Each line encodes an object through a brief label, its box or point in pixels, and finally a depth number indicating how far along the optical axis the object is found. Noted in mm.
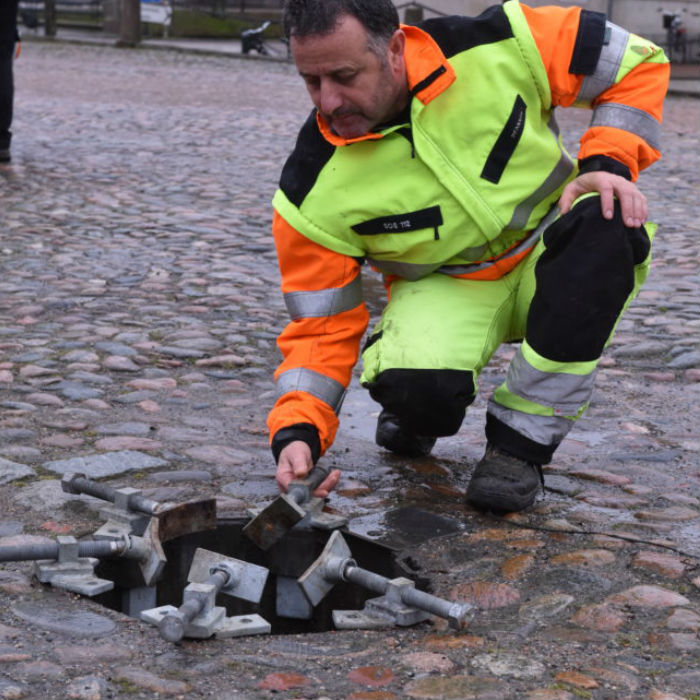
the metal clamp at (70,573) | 2910
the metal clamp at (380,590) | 2713
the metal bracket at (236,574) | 2977
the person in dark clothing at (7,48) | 9188
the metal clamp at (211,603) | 2658
